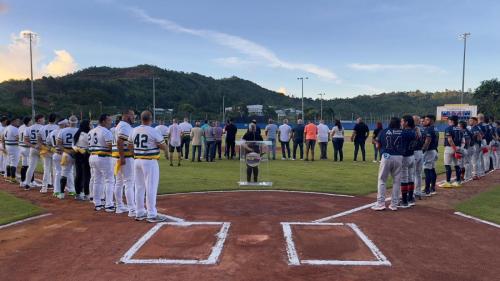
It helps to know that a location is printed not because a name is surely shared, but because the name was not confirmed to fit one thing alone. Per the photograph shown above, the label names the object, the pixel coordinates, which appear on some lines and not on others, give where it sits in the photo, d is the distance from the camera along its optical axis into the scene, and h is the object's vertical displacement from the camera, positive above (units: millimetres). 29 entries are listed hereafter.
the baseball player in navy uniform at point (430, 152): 10602 -883
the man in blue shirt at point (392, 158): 9008 -876
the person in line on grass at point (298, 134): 20062 -781
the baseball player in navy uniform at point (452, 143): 11974 -691
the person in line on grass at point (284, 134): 20156 -797
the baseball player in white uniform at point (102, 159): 8867 -938
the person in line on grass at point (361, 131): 18797 -567
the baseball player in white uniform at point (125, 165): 8203 -998
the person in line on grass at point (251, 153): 12570 -1096
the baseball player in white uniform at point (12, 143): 12602 -848
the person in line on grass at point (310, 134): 19484 -751
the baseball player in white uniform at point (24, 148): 11883 -950
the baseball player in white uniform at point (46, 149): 11242 -914
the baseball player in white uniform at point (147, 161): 7840 -854
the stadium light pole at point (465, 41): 50719 +9898
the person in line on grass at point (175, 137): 17812 -872
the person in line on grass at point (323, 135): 20172 -824
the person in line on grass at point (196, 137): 19094 -928
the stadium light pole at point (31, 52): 46769 +7480
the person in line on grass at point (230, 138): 19797 -1016
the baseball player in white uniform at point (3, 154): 13883 -1425
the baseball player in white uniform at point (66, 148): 10250 -804
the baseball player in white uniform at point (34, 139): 11375 -654
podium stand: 12555 -1277
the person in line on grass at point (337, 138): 19453 -942
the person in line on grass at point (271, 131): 19828 -636
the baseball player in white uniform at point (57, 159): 10656 -1132
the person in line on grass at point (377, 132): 16278 -568
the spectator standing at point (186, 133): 19834 -772
